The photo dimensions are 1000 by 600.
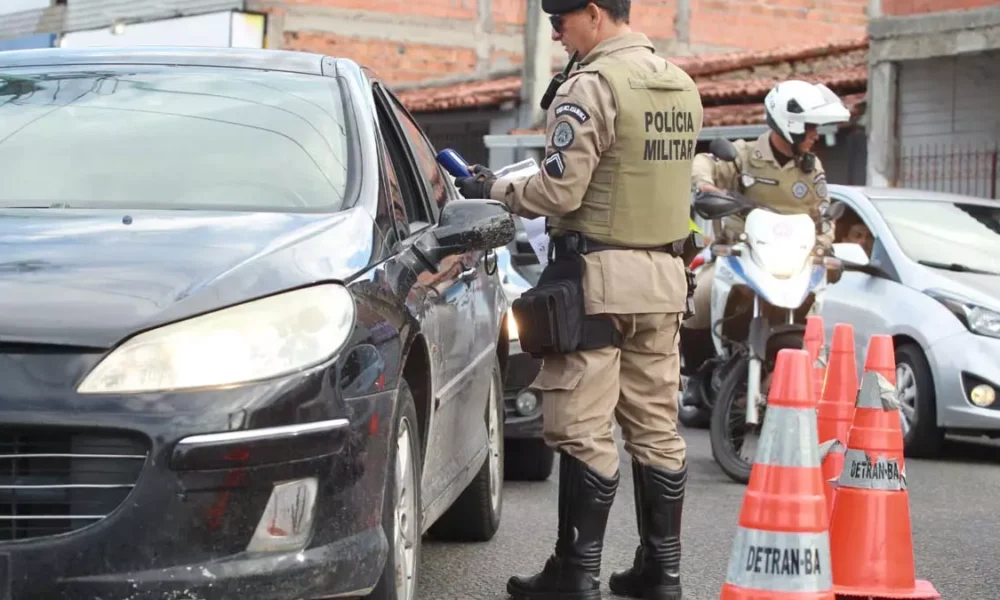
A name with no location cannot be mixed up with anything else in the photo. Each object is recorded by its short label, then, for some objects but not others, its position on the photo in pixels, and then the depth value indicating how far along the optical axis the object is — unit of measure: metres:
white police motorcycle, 16.47
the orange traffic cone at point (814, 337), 14.80
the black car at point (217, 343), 6.91
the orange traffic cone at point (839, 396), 11.75
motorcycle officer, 16.81
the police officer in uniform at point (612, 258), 10.12
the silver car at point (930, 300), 18.87
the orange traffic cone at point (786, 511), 8.00
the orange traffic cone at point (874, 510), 10.00
